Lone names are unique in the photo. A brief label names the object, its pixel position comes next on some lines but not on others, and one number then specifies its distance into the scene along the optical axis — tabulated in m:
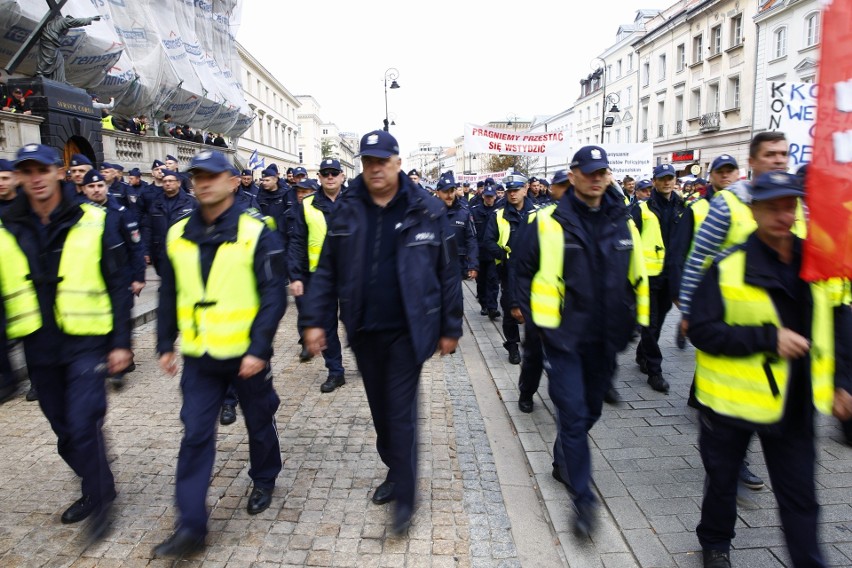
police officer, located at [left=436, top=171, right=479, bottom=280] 8.05
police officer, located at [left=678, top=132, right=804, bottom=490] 3.22
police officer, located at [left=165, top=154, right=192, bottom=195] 9.25
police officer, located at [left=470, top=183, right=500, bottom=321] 9.54
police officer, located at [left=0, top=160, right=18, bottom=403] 4.66
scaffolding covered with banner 16.75
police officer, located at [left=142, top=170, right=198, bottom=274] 7.80
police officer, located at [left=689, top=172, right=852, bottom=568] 2.45
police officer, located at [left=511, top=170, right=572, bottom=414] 5.00
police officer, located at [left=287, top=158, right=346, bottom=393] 6.01
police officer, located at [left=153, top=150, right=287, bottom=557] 3.15
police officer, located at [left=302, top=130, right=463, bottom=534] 3.27
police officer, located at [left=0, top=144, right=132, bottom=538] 3.31
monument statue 12.54
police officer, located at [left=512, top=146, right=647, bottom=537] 3.46
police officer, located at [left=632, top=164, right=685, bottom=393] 5.82
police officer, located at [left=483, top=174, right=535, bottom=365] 7.61
